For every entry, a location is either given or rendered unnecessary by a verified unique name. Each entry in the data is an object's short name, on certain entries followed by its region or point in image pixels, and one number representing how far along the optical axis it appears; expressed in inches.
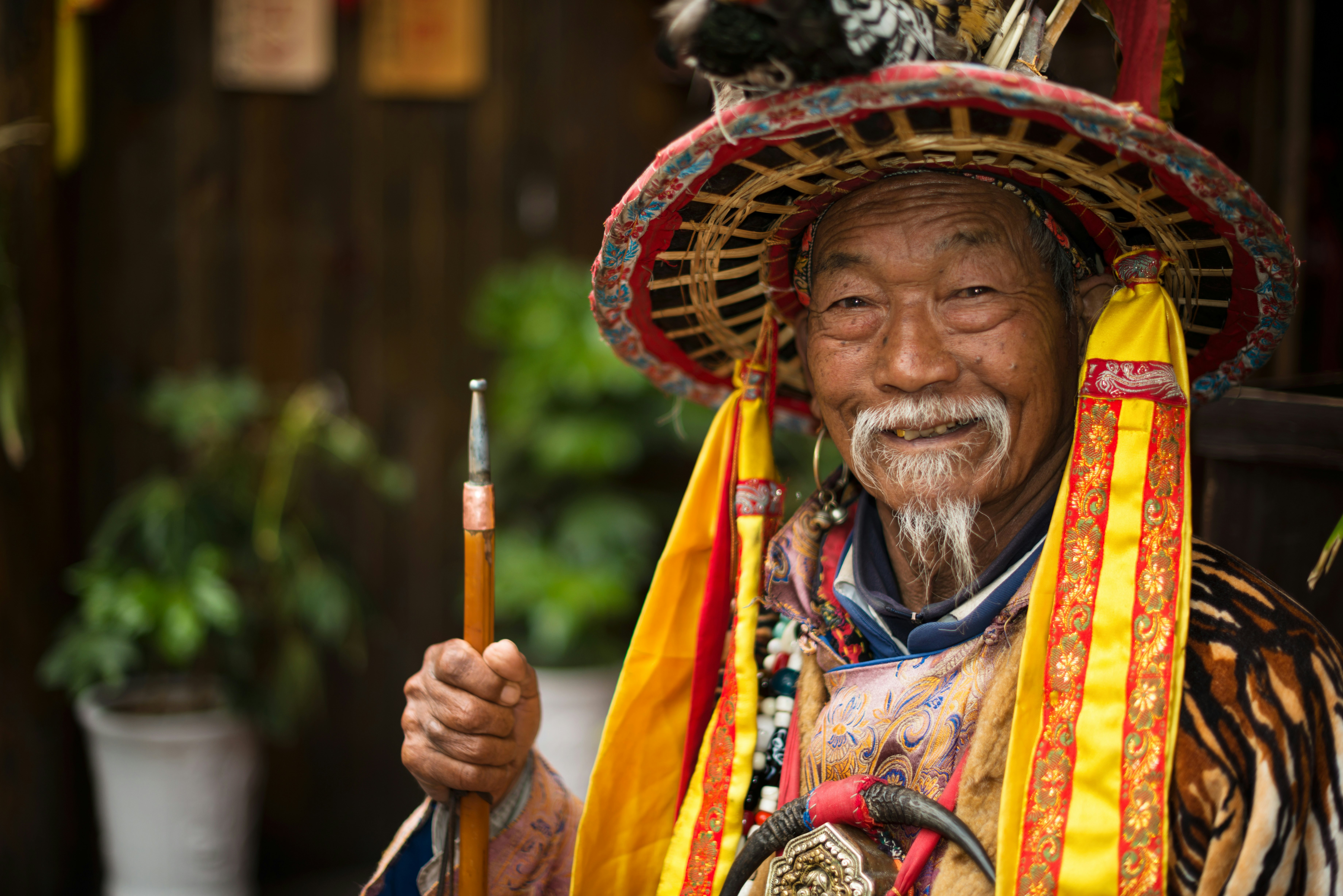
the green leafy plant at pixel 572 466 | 148.5
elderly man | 52.1
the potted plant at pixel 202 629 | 130.7
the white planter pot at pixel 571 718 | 151.7
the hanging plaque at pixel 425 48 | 163.3
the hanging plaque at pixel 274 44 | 157.6
